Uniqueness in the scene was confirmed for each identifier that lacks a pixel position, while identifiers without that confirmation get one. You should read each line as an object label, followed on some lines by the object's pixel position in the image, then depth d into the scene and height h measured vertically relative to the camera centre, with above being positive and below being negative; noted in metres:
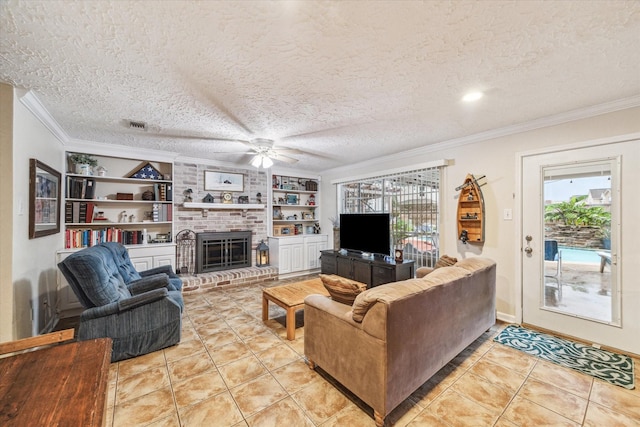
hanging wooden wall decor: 3.36 +0.05
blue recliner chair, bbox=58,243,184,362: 2.25 -0.89
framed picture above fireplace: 4.99 +0.66
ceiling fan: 3.48 +0.87
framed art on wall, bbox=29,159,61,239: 2.49 +0.15
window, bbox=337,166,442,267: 3.96 +0.14
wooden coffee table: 2.74 -0.93
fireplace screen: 4.80 -0.71
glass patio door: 2.49 -0.30
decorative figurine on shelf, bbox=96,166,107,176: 3.92 +0.65
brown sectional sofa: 1.60 -0.84
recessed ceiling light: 2.30 +1.08
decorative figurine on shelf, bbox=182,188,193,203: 4.73 +0.37
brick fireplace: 4.64 -0.15
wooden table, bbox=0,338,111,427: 0.82 -0.64
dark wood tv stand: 3.79 -0.86
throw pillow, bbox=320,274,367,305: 1.97 -0.57
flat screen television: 4.30 -0.32
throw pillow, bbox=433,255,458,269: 2.85 -0.52
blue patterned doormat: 2.12 -1.30
